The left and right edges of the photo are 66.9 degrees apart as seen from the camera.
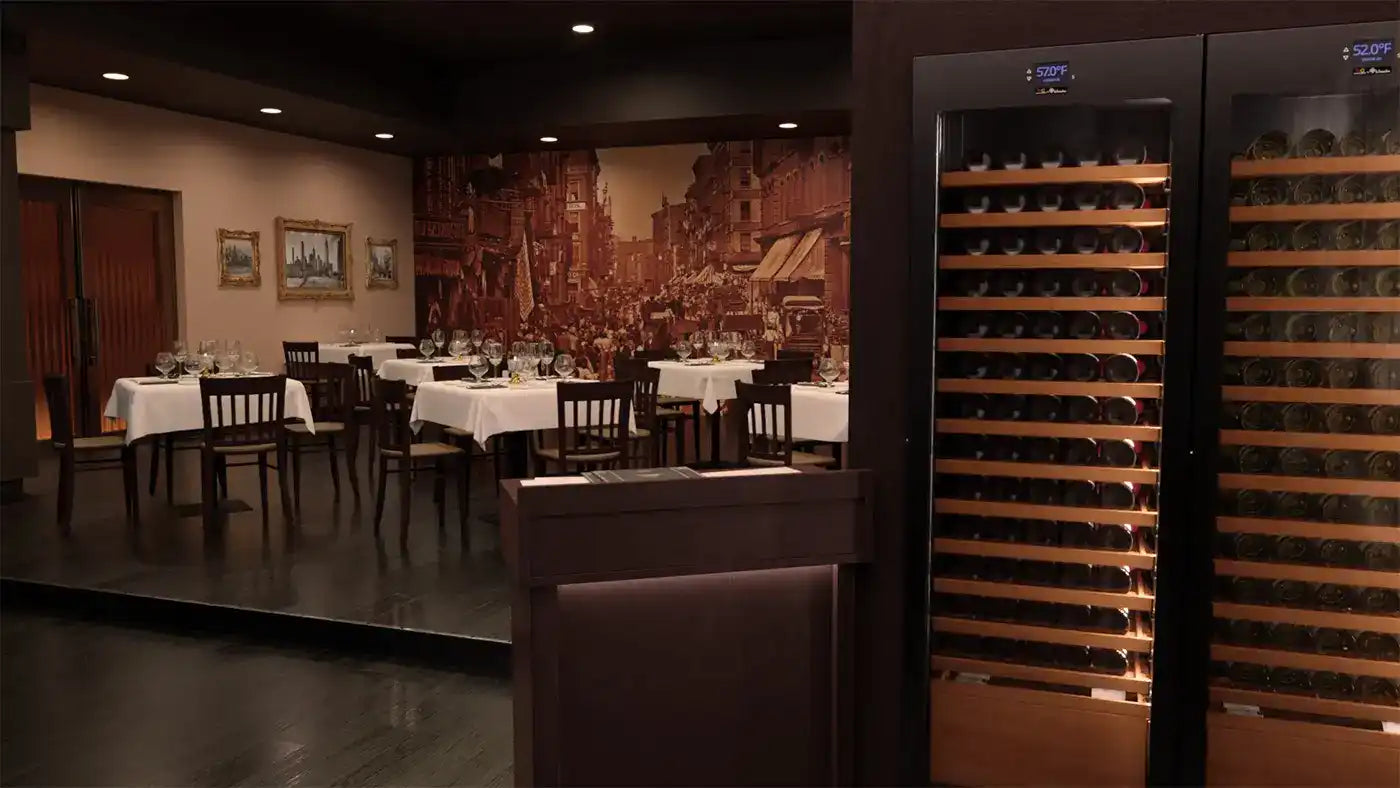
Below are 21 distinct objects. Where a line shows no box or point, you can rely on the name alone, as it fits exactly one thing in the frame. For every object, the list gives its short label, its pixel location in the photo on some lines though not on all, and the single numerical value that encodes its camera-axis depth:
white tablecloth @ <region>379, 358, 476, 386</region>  8.63
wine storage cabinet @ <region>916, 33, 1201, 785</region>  2.72
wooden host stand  2.53
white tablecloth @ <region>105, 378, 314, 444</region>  6.13
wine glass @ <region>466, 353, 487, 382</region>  6.55
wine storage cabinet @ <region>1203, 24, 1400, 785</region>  2.60
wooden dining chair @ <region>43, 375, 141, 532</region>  6.07
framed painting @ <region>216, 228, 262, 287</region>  10.65
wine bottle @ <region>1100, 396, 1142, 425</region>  2.85
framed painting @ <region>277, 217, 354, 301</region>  11.34
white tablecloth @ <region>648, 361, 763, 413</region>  7.85
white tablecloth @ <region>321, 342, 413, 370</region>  10.68
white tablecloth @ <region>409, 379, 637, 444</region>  5.85
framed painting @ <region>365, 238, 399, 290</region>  12.45
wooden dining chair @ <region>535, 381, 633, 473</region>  5.58
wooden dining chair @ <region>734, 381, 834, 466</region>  5.70
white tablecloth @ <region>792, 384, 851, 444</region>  5.89
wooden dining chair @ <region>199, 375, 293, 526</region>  5.80
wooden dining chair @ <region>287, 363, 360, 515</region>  7.01
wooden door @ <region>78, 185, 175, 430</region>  9.49
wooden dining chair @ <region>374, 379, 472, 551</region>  5.68
